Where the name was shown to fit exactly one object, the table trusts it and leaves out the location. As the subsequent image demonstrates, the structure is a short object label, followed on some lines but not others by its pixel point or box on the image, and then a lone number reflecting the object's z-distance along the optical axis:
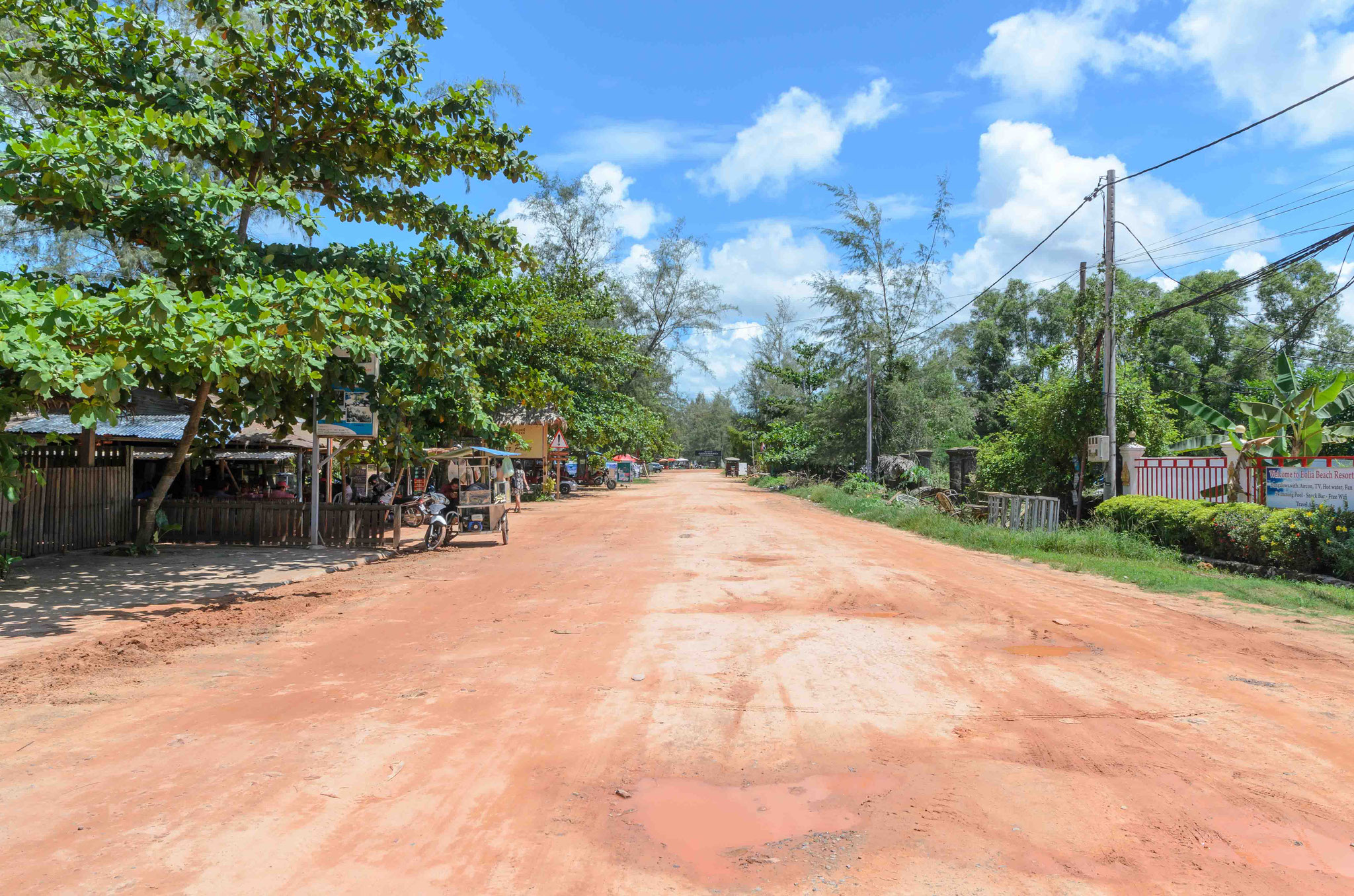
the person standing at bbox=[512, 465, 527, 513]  30.64
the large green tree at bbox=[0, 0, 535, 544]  9.05
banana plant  14.11
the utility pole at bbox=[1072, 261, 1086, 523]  18.67
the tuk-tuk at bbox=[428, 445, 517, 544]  17.17
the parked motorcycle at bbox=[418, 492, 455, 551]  15.86
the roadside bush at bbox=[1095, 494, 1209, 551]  14.19
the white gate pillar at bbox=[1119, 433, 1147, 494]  17.42
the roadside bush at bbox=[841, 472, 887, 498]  29.91
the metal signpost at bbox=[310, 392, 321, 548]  13.18
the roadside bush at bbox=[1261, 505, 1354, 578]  11.34
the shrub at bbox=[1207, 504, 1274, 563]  12.52
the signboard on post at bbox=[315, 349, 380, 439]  13.52
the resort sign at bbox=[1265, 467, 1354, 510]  11.95
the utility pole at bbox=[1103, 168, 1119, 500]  16.97
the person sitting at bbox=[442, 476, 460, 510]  18.80
